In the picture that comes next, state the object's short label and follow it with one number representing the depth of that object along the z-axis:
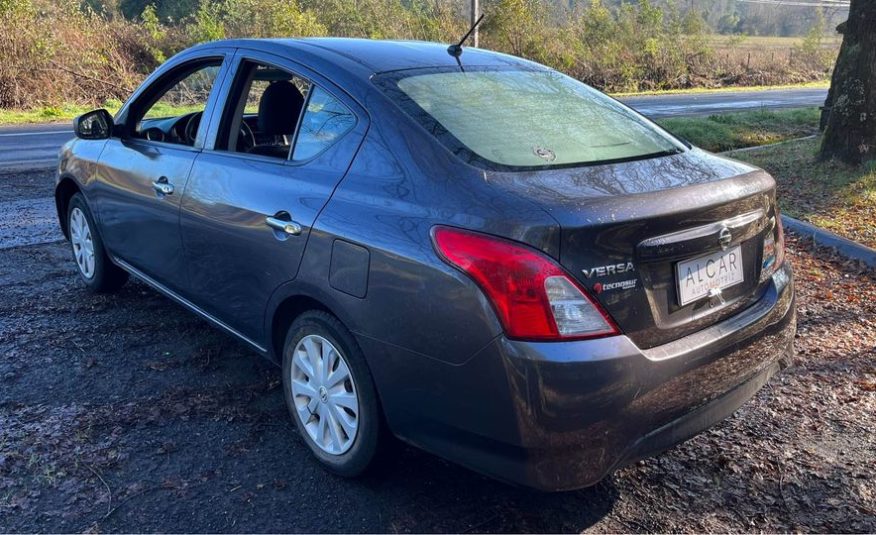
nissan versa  2.32
